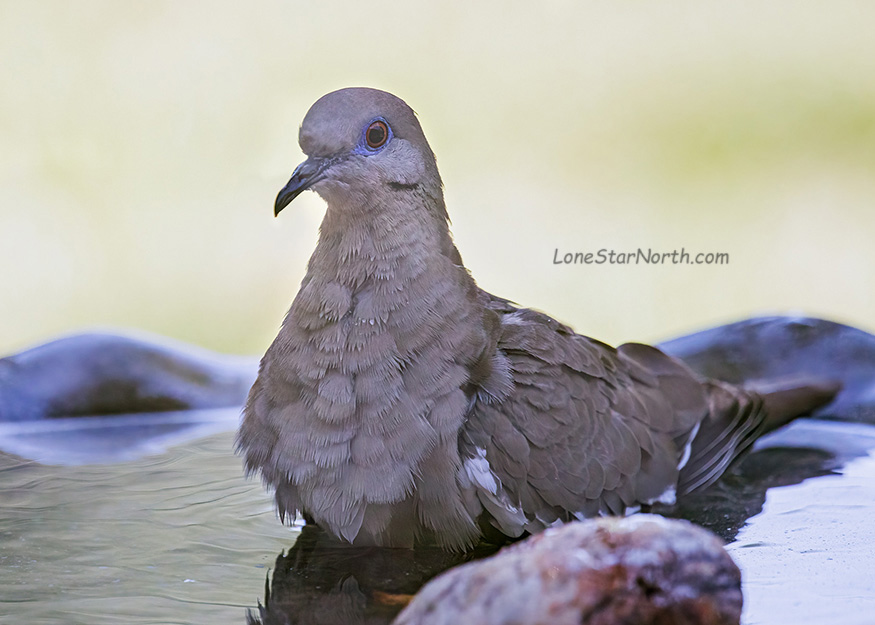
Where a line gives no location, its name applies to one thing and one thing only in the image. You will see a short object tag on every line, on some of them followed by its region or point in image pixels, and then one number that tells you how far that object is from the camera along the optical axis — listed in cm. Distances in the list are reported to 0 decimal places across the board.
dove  529
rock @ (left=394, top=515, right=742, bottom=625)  347
